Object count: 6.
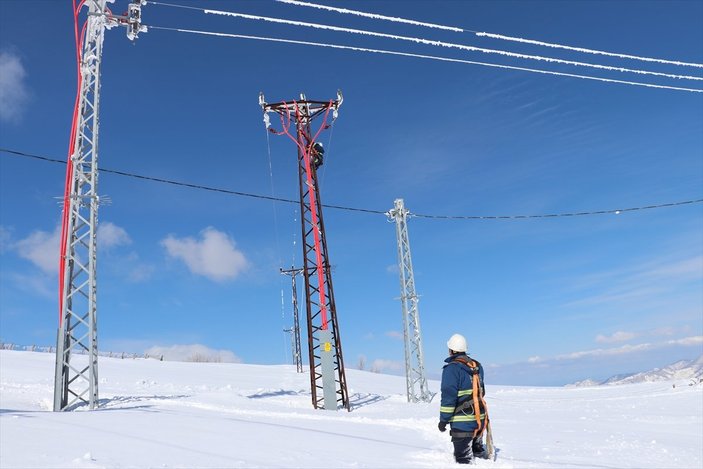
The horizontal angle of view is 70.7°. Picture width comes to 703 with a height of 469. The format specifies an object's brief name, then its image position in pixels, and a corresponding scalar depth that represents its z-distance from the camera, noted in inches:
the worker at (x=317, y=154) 758.5
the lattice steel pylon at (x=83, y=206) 501.0
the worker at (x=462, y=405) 267.6
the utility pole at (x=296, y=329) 1488.7
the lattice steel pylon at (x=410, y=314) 884.0
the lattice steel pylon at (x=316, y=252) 692.2
